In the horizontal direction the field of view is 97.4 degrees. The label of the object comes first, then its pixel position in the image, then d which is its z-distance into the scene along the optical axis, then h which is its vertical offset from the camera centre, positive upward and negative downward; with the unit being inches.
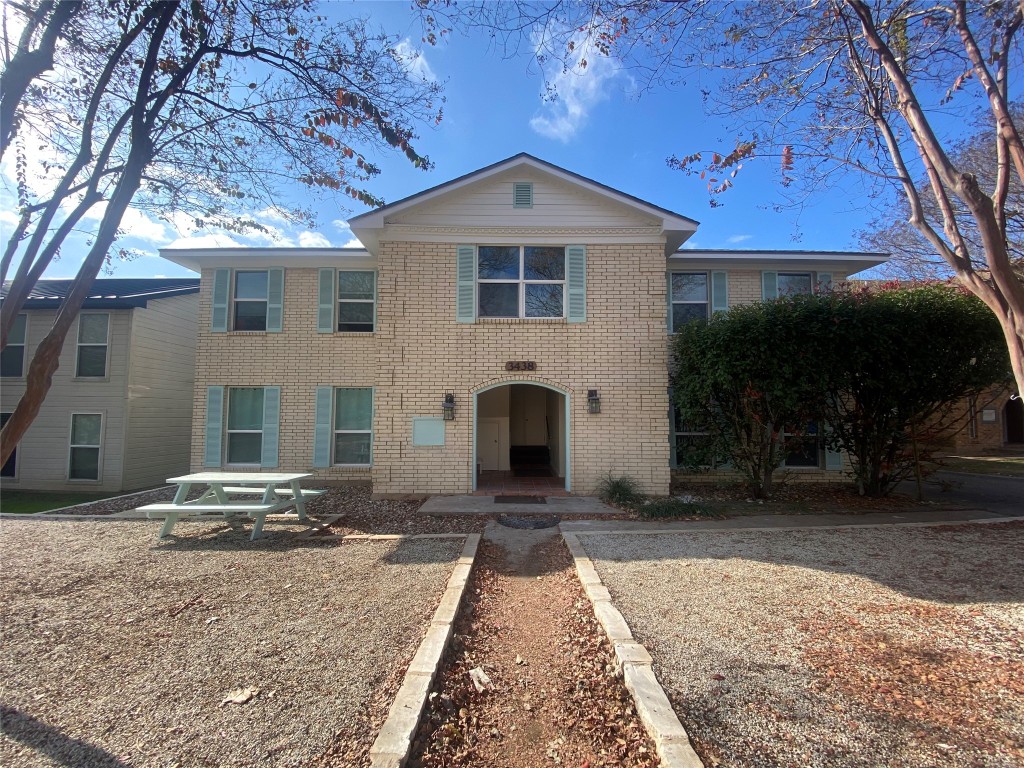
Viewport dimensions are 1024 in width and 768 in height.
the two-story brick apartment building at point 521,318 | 346.3 +74.9
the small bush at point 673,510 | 292.0 -62.6
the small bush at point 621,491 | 323.6 -57.1
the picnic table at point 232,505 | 242.7 -51.5
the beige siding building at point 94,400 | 443.5 +11.5
